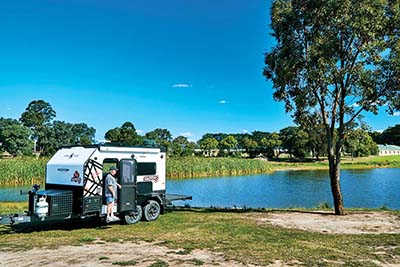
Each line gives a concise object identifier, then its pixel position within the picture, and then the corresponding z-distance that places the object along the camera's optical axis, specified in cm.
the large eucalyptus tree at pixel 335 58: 1272
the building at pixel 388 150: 12119
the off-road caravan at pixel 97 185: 998
